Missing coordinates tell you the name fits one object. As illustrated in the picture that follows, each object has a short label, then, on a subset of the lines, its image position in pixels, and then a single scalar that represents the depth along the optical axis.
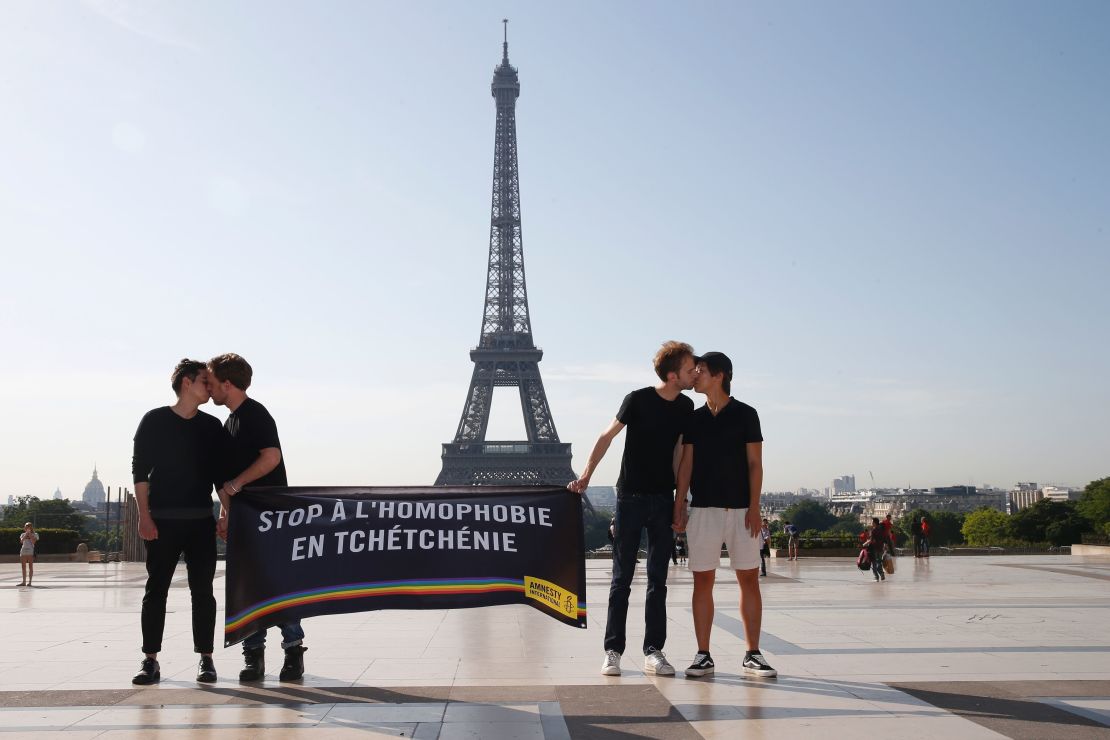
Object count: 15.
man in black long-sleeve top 6.25
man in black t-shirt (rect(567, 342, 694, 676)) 6.39
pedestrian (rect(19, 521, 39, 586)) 16.80
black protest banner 6.18
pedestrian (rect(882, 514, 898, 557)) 17.25
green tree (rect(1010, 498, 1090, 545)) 73.81
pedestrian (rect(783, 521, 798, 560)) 23.64
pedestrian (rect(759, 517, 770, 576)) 18.28
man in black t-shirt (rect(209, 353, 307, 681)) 6.24
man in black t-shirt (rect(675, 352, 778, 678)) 6.34
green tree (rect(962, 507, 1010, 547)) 84.84
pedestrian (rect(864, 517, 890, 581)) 16.11
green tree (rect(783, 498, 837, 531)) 139.62
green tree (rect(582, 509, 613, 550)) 105.75
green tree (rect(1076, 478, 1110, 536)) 73.38
